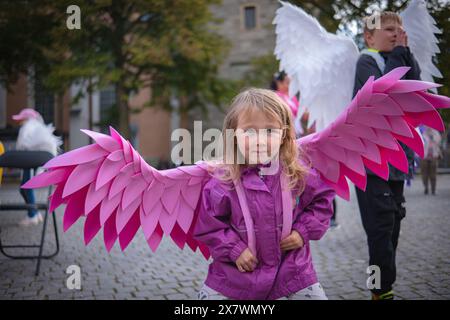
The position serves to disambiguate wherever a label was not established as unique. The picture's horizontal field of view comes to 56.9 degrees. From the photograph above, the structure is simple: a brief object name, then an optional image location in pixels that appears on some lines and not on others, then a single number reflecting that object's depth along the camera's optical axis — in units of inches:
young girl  65.0
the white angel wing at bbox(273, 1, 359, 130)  111.5
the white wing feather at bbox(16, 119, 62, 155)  199.9
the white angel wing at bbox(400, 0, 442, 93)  100.3
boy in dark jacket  95.1
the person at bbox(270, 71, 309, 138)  190.1
